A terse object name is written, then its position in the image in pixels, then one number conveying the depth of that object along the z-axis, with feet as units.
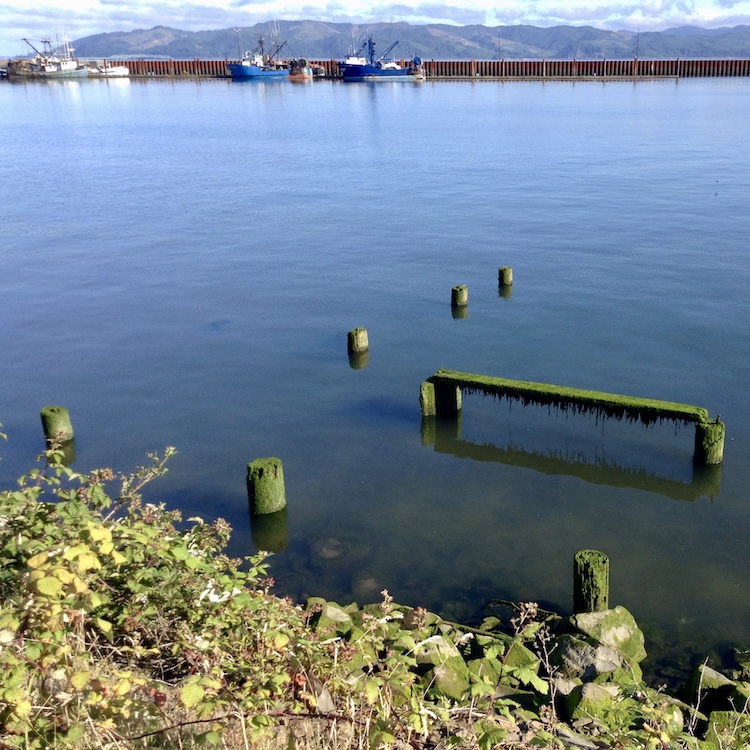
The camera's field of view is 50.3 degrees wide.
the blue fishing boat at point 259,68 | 603.26
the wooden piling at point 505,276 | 84.64
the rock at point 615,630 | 33.30
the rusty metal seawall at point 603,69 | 563.48
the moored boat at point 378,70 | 583.58
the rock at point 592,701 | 27.35
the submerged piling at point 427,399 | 54.80
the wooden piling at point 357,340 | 67.00
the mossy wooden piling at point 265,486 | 43.60
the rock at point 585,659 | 30.68
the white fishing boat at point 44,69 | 631.15
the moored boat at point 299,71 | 611.47
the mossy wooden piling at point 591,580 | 35.68
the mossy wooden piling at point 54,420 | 50.72
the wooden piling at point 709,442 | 47.06
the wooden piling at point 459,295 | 77.95
